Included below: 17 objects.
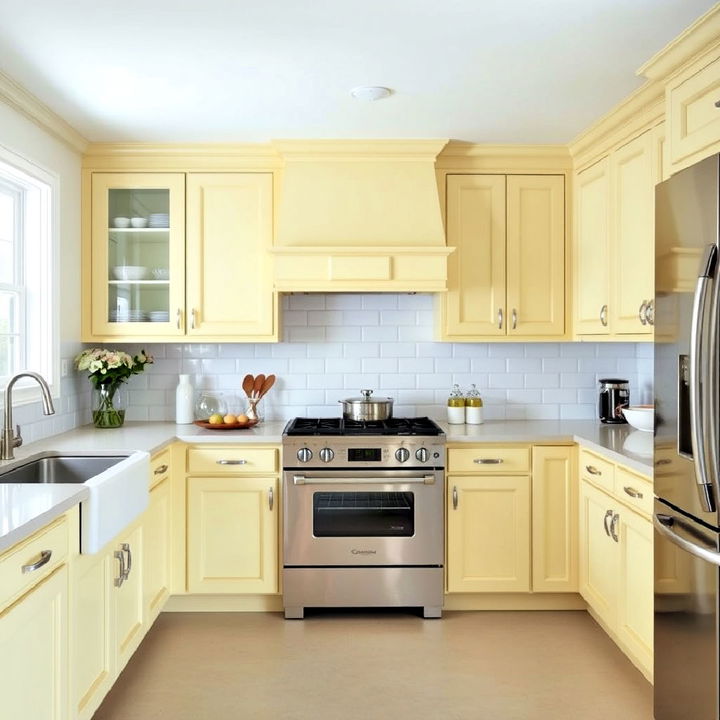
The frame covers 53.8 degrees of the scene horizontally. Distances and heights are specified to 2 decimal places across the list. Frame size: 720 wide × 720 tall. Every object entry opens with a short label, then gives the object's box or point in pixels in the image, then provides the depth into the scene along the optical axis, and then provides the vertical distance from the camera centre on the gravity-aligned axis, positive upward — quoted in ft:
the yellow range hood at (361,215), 11.98 +2.60
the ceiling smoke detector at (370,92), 9.76 +3.81
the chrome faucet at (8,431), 8.89 -0.82
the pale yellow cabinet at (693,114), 7.17 +2.68
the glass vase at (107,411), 12.40 -0.79
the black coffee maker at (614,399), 13.08 -0.62
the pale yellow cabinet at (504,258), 12.71 +1.94
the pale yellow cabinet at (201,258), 12.57 +1.91
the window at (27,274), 10.63 +1.44
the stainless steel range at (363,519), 11.54 -2.51
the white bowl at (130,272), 12.64 +1.67
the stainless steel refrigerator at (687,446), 6.39 -0.77
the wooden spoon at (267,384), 13.19 -0.34
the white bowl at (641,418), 10.17 -0.76
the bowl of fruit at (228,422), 12.38 -0.98
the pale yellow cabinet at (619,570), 8.84 -2.85
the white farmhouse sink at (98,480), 7.34 -1.43
